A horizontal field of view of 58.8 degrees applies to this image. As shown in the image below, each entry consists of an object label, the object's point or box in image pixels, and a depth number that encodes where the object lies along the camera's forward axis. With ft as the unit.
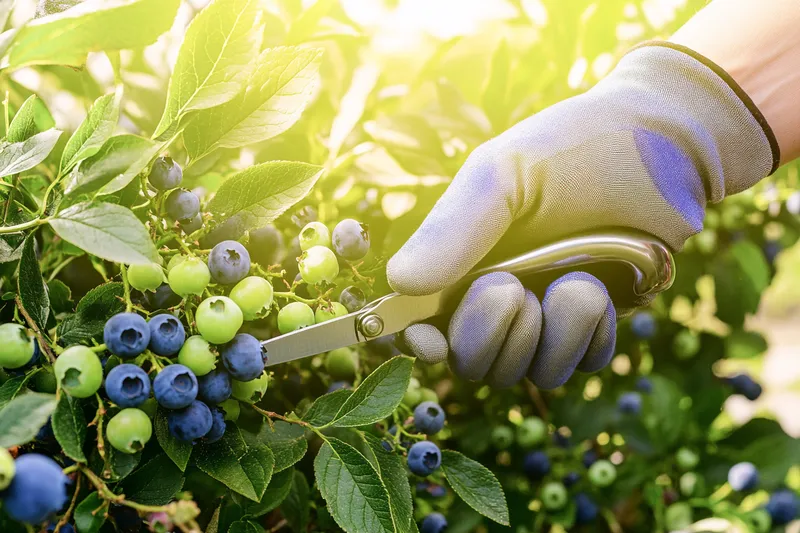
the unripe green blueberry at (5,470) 1.25
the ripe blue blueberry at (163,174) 2.02
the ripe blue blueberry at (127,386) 1.74
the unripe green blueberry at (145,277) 1.89
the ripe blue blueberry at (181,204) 2.02
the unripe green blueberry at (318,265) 2.25
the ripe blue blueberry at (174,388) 1.79
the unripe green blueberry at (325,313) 2.31
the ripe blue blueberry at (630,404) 4.42
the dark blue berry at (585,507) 4.12
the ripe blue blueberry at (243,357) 1.91
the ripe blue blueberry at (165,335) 1.82
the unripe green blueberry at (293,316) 2.19
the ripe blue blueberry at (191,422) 1.84
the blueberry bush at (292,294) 1.74
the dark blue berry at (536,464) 3.95
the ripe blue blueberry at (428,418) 2.69
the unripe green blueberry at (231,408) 2.09
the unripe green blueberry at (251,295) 2.00
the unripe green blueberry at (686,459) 4.29
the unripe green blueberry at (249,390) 2.04
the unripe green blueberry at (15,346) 1.74
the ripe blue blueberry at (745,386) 5.28
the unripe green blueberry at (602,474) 4.09
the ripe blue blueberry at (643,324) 4.62
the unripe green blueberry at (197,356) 1.87
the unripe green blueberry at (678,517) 4.06
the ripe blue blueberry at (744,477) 4.19
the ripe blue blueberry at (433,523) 3.04
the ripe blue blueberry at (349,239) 2.34
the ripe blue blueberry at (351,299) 2.50
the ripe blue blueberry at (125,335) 1.75
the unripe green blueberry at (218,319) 1.87
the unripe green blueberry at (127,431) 1.74
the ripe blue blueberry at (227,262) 1.97
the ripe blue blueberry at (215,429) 1.95
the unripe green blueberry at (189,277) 1.90
